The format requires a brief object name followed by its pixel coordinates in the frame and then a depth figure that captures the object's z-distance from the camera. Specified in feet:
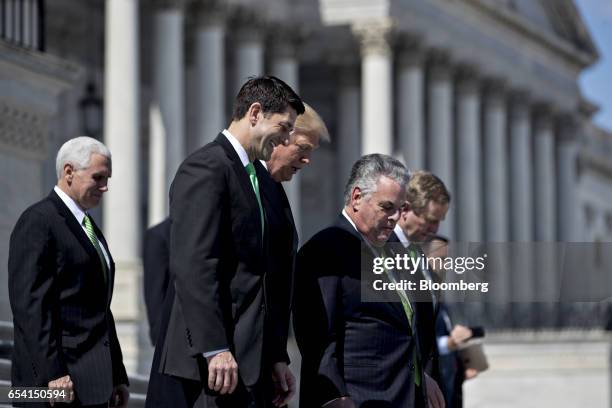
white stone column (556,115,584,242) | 251.19
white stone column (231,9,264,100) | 170.40
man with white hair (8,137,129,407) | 36.86
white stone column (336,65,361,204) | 203.21
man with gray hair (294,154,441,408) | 38.93
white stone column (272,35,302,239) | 177.06
